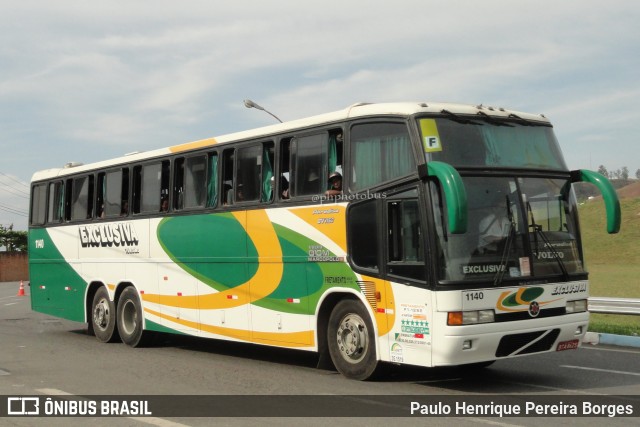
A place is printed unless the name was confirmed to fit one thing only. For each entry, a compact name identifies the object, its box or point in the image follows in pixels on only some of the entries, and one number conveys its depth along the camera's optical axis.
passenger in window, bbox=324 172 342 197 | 10.95
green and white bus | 9.39
